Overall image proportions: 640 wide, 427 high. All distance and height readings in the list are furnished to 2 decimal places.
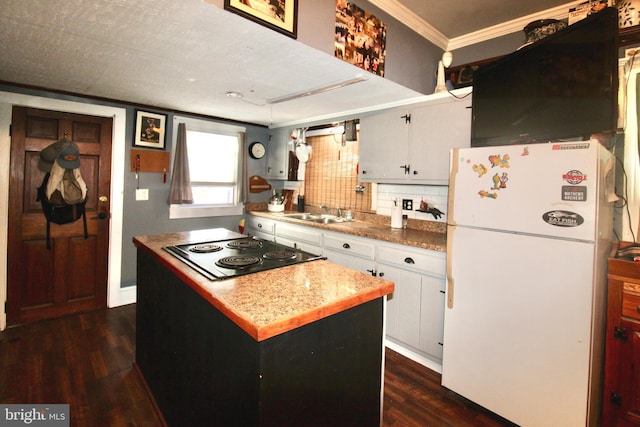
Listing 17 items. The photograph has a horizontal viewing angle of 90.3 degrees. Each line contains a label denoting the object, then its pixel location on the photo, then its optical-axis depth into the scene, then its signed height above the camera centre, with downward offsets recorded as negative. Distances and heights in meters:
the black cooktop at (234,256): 1.43 -0.29
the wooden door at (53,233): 2.81 -0.35
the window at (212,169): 3.82 +0.41
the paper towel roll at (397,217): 3.06 -0.10
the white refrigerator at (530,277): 1.51 -0.35
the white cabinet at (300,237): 3.24 -0.36
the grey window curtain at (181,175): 3.57 +0.27
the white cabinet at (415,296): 2.30 -0.67
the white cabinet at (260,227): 3.91 -0.32
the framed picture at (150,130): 3.35 +0.74
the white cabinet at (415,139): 2.49 +0.59
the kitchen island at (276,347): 1.01 -0.54
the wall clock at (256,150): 4.35 +0.72
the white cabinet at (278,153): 4.23 +0.67
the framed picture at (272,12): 1.52 +0.95
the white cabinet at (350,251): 2.73 -0.42
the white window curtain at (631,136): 1.88 +0.46
